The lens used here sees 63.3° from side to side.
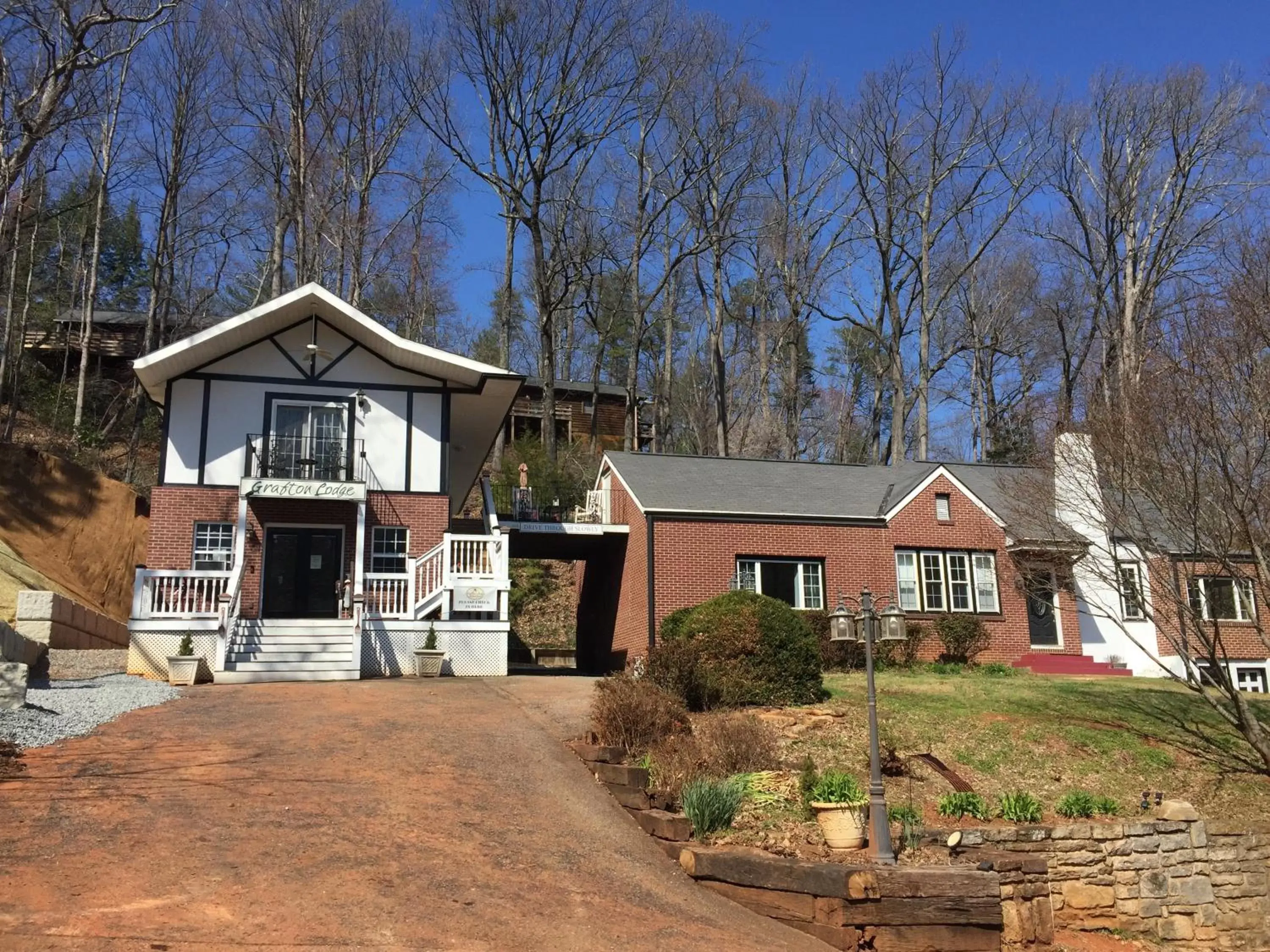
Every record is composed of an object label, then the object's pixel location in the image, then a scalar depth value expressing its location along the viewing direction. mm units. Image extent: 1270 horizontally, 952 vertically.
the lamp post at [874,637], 9047
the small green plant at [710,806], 9461
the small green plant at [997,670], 21750
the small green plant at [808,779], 9992
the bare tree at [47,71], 15578
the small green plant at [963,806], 10547
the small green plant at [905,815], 9938
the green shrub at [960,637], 23375
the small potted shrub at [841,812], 9352
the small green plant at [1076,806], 11023
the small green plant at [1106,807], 11203
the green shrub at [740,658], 13461
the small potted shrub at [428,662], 18922
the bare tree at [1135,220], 35000
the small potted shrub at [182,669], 16484
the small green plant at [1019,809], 10648
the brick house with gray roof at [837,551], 23328
